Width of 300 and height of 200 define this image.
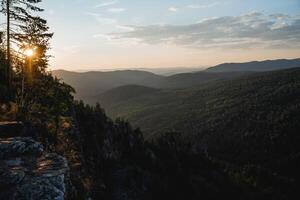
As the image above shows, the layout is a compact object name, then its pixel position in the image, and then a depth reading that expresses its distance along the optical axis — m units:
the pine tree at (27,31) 34.19
